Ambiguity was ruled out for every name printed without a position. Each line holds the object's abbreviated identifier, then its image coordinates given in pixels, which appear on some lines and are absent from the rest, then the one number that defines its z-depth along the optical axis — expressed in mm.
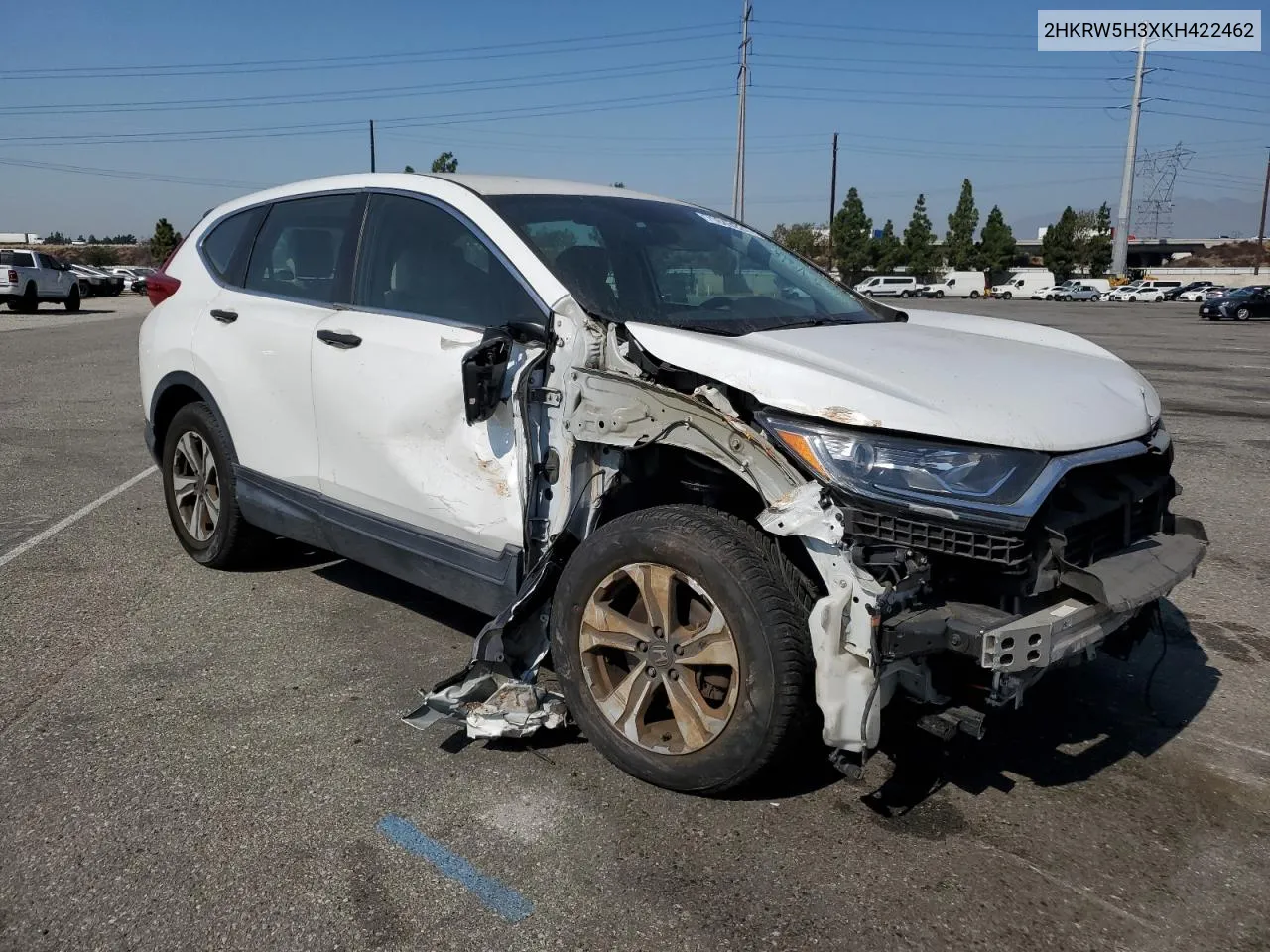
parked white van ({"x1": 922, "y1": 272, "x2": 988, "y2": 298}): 81100
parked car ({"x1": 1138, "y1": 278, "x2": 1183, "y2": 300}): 66062
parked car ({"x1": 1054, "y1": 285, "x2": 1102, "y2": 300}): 69812
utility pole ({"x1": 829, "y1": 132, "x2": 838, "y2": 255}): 76850
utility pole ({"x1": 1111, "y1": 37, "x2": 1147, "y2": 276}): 71812
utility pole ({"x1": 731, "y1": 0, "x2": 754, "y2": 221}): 39594
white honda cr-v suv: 2752
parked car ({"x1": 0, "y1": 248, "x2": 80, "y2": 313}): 29781
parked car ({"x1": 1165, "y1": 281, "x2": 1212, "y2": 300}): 64438
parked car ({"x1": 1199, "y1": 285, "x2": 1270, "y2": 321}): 35656
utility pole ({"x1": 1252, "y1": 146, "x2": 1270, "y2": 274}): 78812
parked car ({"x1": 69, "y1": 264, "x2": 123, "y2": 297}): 46191
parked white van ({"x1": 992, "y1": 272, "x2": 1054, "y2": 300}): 85375
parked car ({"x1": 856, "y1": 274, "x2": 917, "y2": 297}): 76438
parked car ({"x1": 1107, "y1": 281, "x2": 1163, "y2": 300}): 66438
